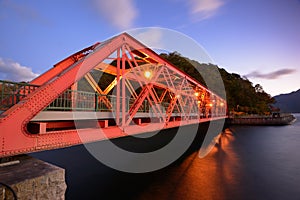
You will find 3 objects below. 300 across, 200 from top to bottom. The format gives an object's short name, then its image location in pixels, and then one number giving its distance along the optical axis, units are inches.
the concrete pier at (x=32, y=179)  153.5
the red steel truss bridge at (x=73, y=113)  173.0
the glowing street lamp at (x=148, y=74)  492.4
